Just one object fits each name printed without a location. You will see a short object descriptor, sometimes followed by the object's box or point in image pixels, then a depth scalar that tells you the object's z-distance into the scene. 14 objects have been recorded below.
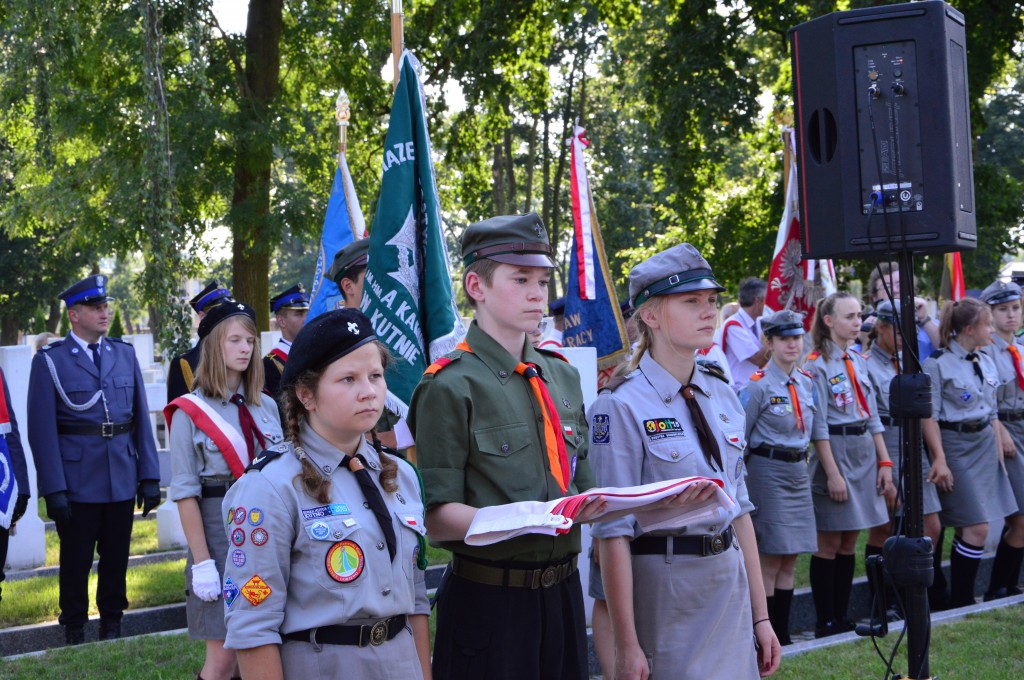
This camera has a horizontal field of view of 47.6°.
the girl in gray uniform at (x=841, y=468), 7.91
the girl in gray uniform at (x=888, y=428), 8.59
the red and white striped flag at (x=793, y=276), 10.55
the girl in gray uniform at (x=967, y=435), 8.58
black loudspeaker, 4.74
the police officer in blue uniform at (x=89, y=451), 7.20
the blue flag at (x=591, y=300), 7.68
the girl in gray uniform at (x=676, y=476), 3.90
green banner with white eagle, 5.02
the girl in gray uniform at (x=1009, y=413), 8.96
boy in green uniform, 3.59
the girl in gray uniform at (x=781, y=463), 7.45
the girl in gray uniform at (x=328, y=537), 3.05
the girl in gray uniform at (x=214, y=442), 5.04
